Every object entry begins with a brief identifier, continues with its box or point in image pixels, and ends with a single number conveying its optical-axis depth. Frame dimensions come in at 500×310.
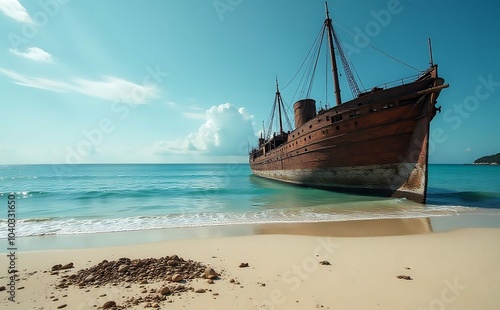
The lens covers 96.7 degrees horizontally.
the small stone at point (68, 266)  5.47
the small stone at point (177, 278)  4.45
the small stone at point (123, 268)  4.88
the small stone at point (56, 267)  5.38
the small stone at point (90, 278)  4.59
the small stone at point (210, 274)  4.68
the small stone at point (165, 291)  3.97
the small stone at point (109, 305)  3.65
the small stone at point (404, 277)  4.65
